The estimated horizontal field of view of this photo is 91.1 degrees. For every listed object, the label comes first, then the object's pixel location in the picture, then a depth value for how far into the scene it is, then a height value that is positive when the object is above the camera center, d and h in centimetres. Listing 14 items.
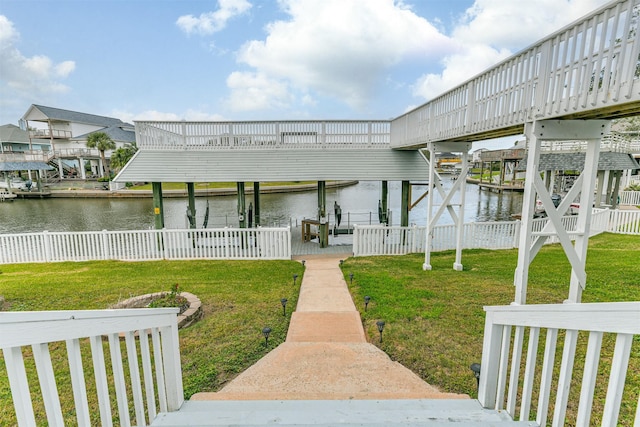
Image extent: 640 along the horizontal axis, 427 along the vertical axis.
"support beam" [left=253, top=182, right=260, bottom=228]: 1192 -127
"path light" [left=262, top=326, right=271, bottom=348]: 402 -209
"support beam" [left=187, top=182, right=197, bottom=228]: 1032 -114
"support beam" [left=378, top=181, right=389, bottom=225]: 1116 -127
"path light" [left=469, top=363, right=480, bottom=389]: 287 -178
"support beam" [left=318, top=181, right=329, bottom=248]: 1038 -148
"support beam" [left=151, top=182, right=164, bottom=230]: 980 -92
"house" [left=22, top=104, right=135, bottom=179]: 3647 +468
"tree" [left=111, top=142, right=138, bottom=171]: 3562 +203
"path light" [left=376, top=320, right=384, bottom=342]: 411 -196
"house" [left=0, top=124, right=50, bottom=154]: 4141 +447
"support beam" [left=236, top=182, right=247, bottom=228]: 1034 -111
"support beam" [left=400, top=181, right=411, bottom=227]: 1055 -97
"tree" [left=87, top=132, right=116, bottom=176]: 3562 +371
